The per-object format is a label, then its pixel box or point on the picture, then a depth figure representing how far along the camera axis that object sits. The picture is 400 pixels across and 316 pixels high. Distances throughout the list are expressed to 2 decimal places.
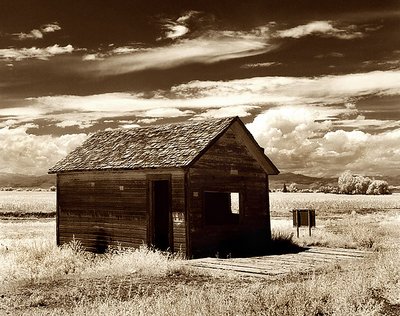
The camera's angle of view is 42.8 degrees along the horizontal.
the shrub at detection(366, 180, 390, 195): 97.28
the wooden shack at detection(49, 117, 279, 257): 15.46
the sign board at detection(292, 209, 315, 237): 20.78
